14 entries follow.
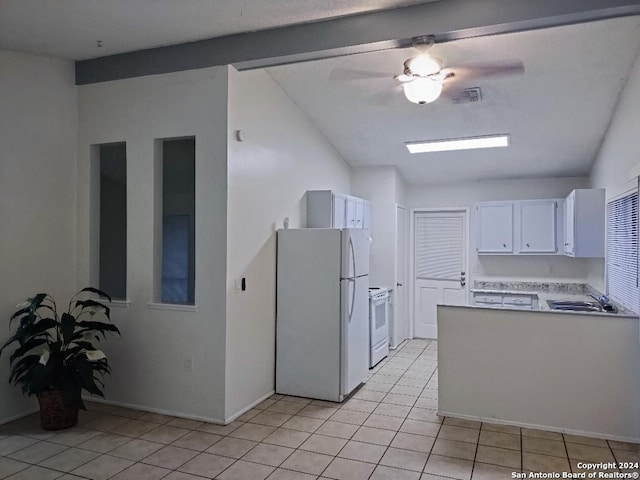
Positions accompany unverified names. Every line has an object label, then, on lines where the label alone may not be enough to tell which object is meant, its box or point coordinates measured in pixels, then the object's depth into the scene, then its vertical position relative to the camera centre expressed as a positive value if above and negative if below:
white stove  5.33 -0.95
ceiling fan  3.17 +1.12
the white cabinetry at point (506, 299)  6.11 -0.75
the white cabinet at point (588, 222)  4.79 +0.19
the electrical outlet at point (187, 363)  3.87 -0.98
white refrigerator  4.35 -0.66
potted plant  3.52 -0.92
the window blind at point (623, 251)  3.54 -0.08
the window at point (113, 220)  4.85 +0.22
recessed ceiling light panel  5.27 +1.10
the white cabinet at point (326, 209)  5.10 +0.34
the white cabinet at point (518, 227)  6.12 +0.18
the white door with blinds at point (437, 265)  6.89 -0.34
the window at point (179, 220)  4.90 +0.22
